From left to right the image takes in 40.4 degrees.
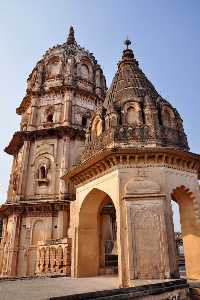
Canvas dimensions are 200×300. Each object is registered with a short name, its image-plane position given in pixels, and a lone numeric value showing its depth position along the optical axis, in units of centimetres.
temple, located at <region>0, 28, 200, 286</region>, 930
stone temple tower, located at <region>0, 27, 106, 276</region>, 1983
